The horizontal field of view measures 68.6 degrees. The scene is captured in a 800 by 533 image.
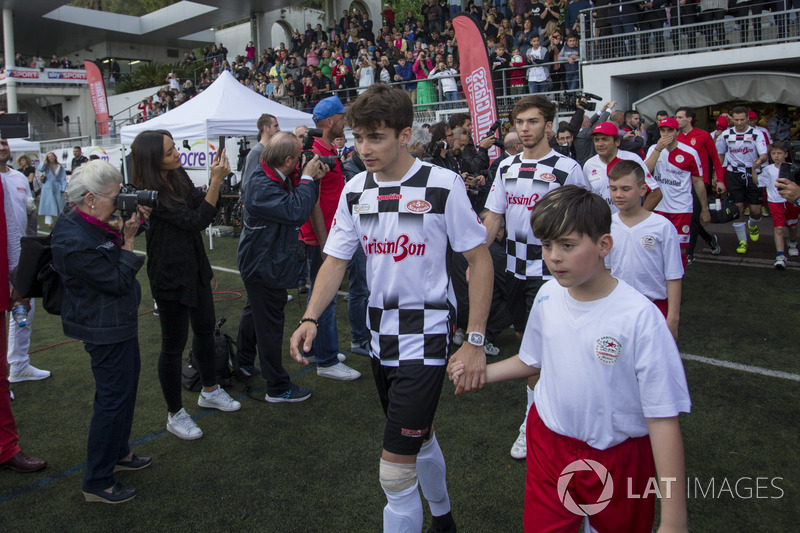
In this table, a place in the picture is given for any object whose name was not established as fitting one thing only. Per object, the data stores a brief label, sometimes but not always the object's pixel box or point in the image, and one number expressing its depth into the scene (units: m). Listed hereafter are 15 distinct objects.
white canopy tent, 10.89
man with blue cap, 4.80
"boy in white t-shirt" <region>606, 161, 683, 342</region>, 3.31
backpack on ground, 4.65
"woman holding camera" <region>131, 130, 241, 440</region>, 3.52
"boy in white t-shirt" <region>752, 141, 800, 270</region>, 7.45
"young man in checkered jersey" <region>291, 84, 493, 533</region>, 2.33
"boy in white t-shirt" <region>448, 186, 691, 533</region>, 1.75
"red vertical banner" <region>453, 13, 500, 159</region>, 9.07
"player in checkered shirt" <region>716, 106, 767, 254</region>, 8.75
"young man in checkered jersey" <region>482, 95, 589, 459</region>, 3.63
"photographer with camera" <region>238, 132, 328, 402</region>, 3.94
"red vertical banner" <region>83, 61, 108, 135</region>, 24.77
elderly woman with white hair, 2.95
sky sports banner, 31.67
